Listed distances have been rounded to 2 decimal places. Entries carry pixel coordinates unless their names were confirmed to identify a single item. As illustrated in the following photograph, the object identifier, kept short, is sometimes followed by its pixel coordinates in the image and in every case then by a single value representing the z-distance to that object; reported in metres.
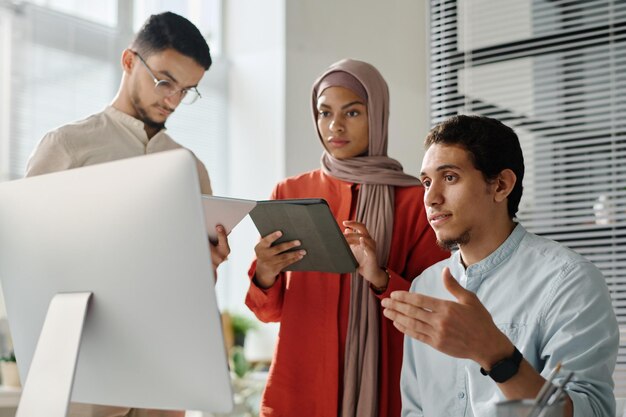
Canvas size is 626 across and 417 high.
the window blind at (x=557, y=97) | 3.13
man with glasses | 1.88
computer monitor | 1.02
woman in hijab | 1.89
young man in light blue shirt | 1.23
